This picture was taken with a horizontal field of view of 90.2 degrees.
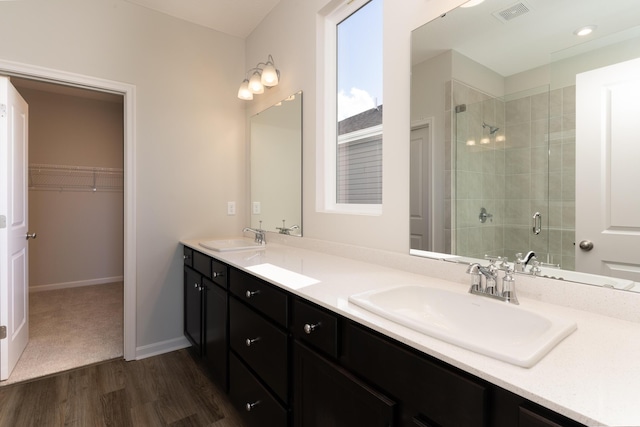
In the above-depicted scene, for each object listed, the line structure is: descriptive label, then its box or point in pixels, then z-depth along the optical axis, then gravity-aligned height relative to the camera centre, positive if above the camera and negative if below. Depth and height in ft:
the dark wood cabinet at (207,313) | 5.90 -2.13
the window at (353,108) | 5.98 +2.10
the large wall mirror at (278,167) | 7.44 +1.15
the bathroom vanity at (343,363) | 1.97 -1.27
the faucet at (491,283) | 3.40 -0.80
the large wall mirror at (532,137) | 3.06 +0.88
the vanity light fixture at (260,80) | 7.79 +3.34
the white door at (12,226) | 6.59 -0.29
